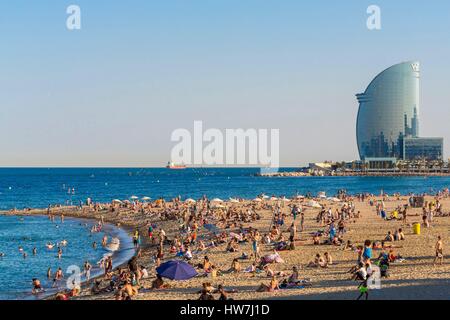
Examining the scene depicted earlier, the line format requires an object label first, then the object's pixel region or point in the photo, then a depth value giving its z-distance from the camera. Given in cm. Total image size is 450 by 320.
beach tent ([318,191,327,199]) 6204
